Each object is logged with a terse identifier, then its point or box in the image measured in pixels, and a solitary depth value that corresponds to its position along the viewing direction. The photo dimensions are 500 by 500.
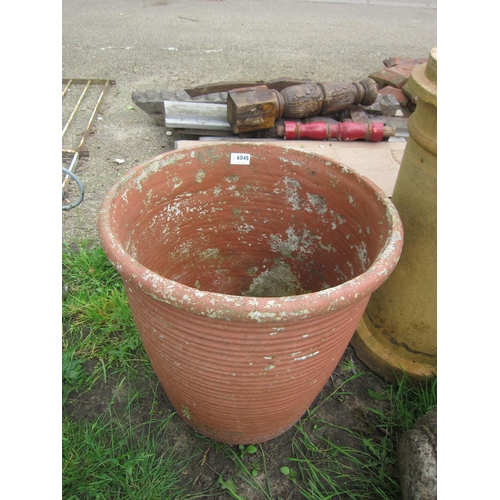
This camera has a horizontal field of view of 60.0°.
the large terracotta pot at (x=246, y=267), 1.15
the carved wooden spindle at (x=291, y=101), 3.06
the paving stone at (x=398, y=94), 4.06
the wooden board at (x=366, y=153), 3.03
